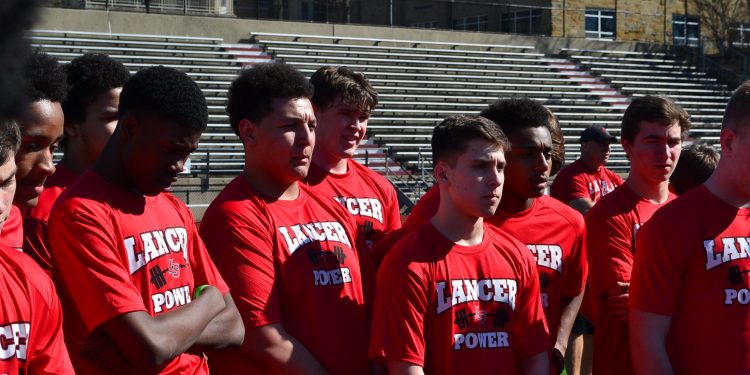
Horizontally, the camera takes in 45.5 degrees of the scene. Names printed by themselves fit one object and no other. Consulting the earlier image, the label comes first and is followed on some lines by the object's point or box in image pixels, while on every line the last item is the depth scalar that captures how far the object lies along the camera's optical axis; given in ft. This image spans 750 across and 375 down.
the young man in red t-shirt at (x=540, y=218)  12.54
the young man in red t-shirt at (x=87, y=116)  11.84
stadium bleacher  60.54
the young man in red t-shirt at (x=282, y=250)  10.48
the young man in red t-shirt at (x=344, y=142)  13.47
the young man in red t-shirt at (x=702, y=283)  10.41
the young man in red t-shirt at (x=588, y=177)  26.63
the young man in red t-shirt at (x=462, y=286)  10.48
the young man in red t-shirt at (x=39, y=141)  8.78
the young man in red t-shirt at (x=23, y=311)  7.43
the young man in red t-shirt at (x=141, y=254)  8.57
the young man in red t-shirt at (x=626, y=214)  13.30
